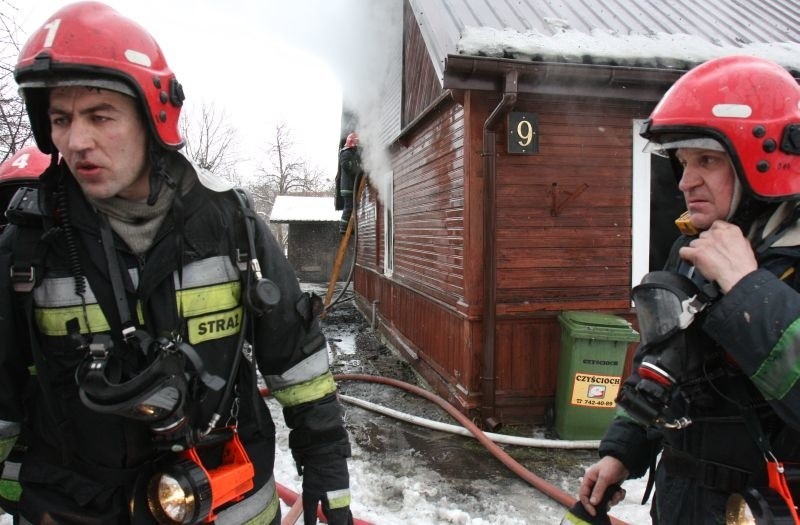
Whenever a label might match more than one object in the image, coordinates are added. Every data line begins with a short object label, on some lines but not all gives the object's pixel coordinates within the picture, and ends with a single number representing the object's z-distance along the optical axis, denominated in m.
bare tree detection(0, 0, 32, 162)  5.82
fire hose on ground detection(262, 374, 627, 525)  3.79
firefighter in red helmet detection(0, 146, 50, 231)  3.08
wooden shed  22.12
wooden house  4.82
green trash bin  4.77
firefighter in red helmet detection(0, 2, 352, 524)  1.48
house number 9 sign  5.04
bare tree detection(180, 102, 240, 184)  37.07
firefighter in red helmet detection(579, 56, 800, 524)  1.23
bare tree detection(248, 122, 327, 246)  51.09
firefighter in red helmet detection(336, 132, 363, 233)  12.03
